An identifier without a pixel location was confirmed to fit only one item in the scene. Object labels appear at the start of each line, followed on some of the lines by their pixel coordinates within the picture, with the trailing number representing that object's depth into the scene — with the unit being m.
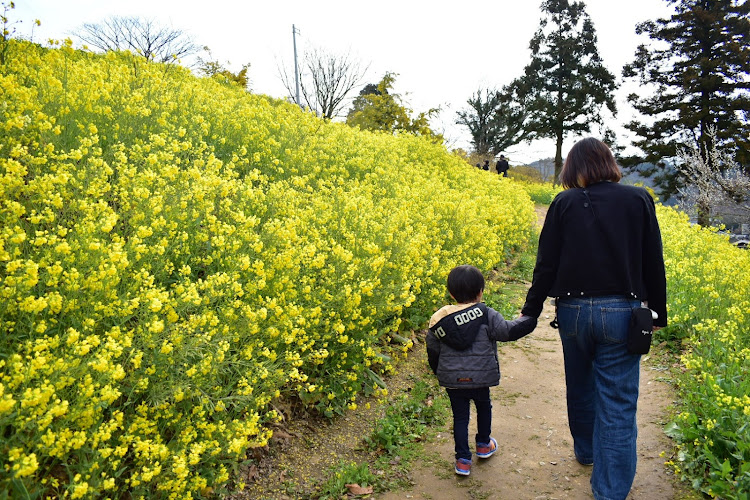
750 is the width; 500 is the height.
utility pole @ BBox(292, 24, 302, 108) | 24.33
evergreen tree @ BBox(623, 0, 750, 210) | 24.77
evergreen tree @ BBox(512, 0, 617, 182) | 31.78
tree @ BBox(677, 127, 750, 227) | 13.30
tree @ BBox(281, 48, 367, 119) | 24.67
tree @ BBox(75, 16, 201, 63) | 28.02
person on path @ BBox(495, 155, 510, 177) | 22.91
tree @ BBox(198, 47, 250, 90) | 12.60
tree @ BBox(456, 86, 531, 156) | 35.66
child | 3.28
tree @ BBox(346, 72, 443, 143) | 16.05
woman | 2.75
